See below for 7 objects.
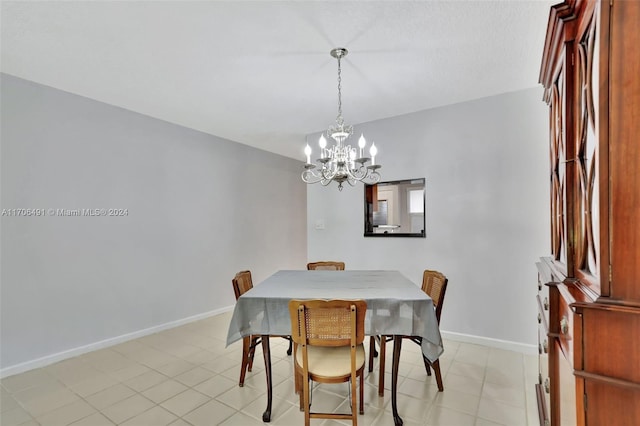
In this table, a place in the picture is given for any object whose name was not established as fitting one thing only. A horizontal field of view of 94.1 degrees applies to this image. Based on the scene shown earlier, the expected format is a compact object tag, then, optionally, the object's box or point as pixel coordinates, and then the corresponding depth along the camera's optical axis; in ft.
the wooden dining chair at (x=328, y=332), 5.59
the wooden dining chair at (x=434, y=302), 7.12
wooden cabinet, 2.60
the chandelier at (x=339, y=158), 7.77
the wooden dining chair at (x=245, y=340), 7.65
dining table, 6.38
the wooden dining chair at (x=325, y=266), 10.85
